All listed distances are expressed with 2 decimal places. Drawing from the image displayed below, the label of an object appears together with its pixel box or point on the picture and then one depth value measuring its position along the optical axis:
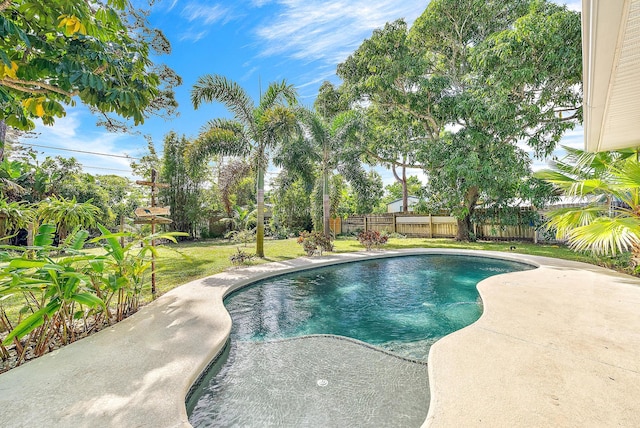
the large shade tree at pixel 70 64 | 2.60
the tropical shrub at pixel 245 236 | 11.22
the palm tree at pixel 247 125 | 9.30
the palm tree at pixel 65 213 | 5.88
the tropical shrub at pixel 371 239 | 11.25
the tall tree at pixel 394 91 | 12.56
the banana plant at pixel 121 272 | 3.76
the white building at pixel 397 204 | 31.03
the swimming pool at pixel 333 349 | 2.39
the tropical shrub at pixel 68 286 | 2.82
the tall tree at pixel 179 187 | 15.55
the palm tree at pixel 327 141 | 11.47
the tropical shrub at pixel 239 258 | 8.34
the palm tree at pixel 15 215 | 5.46
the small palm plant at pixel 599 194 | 4.46
